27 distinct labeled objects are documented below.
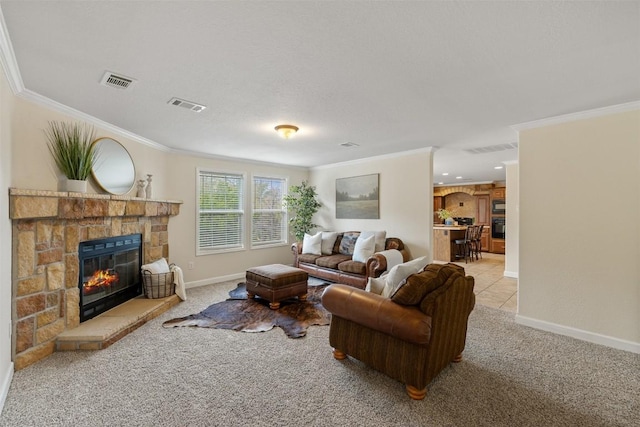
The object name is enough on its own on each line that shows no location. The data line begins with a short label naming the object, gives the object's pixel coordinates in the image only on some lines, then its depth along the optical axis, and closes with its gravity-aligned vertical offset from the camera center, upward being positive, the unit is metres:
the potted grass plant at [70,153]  2.91 +0.61
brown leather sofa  4.47 -0.86
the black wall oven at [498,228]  9.17 -0.42
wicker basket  3.94 -0.98
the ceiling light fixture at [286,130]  3.52 +1.03
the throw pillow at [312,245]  5.62 -0.61
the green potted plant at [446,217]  8.74 -0.07
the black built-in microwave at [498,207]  9.27 +0.26
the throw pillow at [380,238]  5.00 -0.42
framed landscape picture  5.61 +0.35
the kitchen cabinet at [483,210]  9.89 +0.17
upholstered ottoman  3.96 -0.99
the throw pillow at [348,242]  5.43 -0.54
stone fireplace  2.46 -0.42
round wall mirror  3.44 +0.57
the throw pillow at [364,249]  4.80 -0.59
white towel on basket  4.16 -1.01
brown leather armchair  2.05 -0.84
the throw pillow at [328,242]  5.63 -0.55
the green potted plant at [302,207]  6.20 +0.15
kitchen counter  7.79 -0.69
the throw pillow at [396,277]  2.47 -0.54
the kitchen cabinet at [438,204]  11.29 +0.40
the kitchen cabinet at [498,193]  9.22 +0.71
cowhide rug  3.35 -1.29
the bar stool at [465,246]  7.87 -0.85
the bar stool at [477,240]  8.34 -0.73
